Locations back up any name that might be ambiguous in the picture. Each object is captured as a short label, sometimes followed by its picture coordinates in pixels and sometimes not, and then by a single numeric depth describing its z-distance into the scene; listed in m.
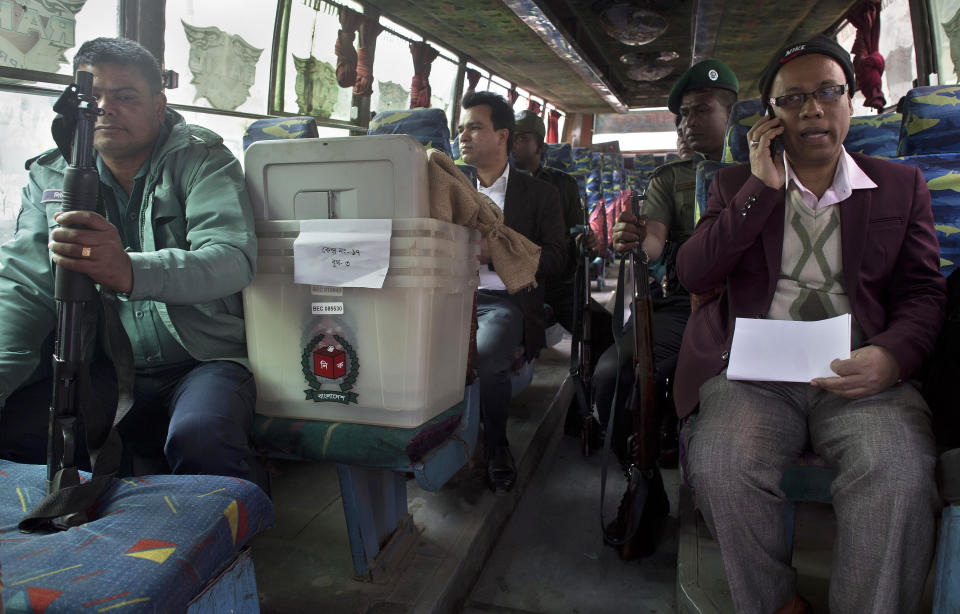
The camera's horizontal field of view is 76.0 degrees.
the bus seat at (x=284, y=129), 2.13
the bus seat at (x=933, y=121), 1.72
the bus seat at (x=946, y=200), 1.62
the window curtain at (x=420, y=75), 6.76
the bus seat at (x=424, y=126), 2.43
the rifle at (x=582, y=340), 2.35
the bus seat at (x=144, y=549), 0.72
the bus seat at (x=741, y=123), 1.90
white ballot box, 1.32
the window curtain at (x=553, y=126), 14.81
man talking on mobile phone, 1.14
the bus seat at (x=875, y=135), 1.83
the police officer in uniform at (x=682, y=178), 2.32
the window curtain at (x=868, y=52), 5.06
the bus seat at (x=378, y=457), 1.34
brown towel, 1.38
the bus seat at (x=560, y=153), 5.40
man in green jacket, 1.27
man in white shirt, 2.20
